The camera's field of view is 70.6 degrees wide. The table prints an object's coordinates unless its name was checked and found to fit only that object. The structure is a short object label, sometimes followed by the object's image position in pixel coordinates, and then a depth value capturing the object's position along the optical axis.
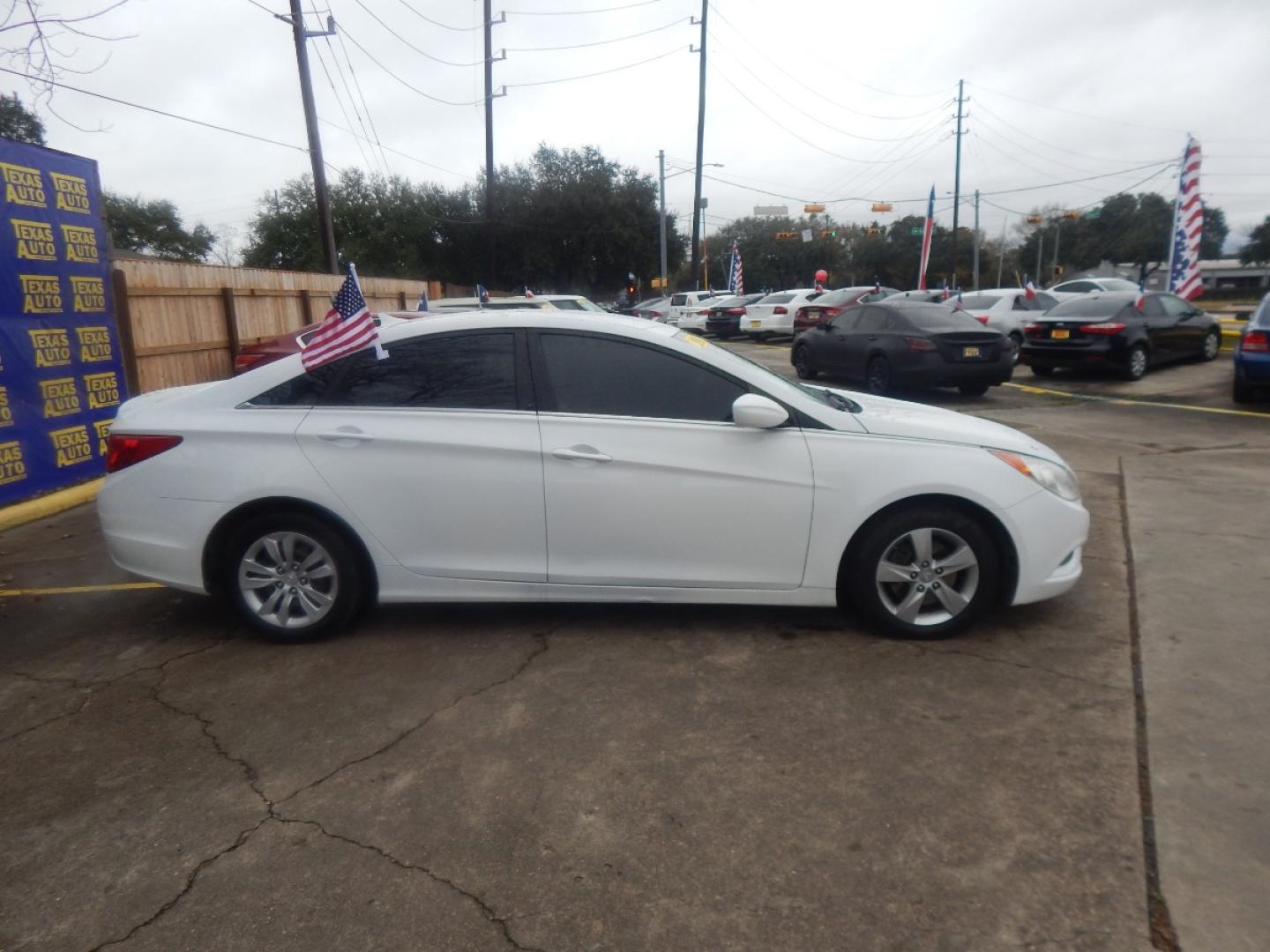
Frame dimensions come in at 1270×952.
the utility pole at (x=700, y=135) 36.16
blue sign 7.40
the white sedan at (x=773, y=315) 27.00
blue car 11.21
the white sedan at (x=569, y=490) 4.14
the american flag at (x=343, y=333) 4.38
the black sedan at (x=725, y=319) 29.70
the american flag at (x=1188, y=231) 18.77
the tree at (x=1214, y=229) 81.69
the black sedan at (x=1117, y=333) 14.55
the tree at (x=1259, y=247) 66.75
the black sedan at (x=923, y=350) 12.77
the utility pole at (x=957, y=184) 49.16
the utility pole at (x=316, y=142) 17.58
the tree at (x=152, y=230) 50.75
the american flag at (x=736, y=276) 44.32
